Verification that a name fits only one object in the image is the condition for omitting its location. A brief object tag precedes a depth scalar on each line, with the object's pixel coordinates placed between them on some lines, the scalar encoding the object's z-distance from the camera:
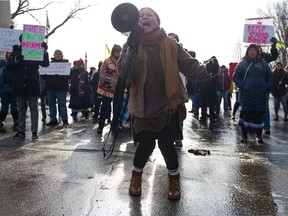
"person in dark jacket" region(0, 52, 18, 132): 7.86
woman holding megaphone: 3.42
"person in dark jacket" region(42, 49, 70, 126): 8.92
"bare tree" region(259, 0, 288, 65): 40.75
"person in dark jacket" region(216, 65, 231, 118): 12.74
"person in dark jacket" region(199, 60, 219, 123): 9.98
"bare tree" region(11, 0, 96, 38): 35.29
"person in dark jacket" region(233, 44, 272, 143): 6.36
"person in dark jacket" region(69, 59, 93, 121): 10.70
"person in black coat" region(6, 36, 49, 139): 6.48
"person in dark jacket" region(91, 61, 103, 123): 9.78
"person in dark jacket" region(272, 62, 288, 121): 10.76
